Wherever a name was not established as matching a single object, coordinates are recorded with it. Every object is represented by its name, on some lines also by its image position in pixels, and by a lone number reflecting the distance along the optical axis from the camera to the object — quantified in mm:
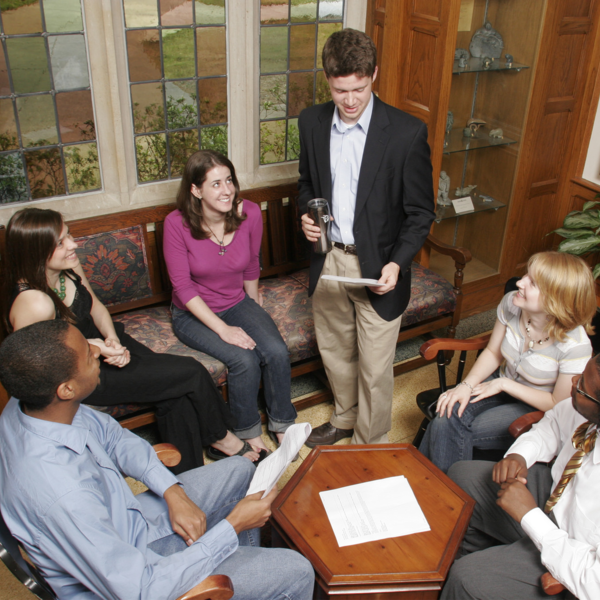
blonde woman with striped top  2078
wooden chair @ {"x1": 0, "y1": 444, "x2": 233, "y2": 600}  1448
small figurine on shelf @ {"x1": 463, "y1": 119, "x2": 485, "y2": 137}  3684
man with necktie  1575
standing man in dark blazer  2205
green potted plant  3518
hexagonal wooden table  1687
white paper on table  1805
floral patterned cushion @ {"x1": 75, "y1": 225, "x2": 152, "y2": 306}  2830
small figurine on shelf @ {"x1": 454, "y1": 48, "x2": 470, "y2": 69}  3381
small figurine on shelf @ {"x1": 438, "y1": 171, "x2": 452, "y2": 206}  3602
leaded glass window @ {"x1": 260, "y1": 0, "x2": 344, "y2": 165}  3152
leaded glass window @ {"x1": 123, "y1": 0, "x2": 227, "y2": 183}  2846
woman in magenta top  2605
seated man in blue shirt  1361
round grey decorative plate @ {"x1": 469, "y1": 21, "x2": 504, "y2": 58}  3459
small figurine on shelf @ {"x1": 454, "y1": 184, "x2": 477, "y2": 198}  3785
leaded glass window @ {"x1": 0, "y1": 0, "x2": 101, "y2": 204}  2592
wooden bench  2811
